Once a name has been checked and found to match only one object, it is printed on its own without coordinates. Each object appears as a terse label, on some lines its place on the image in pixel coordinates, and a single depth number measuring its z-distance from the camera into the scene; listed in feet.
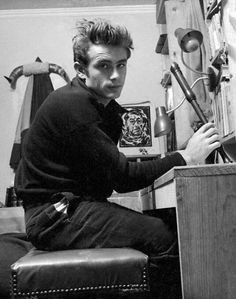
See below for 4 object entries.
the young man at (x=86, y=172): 4.21
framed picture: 13.43
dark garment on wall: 13.12
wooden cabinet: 3.41
